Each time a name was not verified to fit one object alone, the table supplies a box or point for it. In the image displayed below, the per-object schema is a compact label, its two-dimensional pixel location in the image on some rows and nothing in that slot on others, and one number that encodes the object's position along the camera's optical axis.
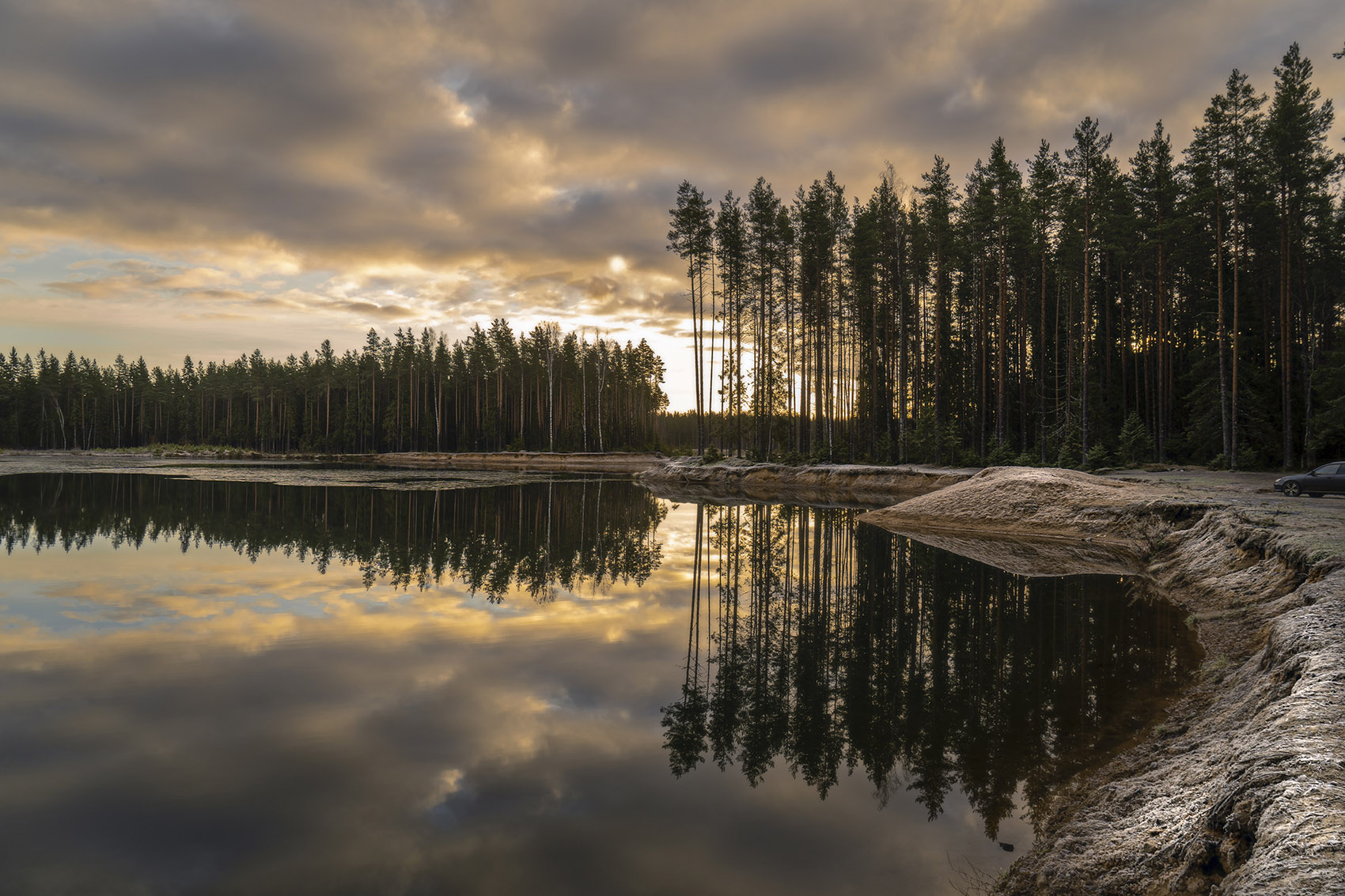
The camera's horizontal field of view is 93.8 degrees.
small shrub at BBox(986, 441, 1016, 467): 34.16
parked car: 18.78
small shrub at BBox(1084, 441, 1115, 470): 29.19
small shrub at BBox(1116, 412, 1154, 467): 31.91
